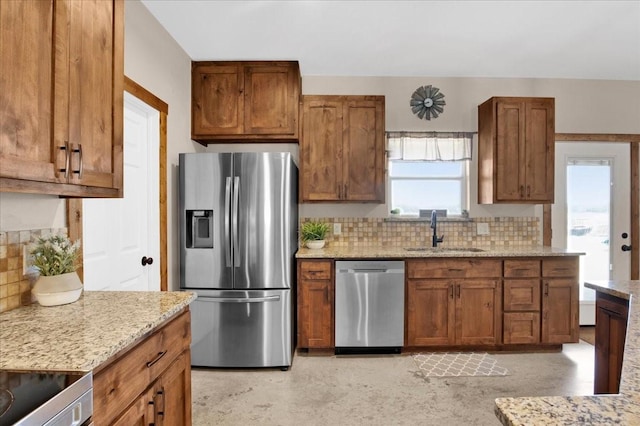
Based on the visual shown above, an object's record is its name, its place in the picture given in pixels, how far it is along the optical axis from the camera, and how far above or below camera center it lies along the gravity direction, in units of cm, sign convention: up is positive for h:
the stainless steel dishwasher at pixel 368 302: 316 -80
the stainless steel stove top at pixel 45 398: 79 -45
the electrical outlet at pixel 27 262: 153 -23
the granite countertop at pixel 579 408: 66 -38
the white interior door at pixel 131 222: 206 -8
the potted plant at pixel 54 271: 149 -26
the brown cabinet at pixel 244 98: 339 +107
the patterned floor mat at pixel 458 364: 285 -127
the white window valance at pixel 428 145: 382 +72
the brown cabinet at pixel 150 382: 109 -61
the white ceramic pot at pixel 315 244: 350 -32
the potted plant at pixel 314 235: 350 -23
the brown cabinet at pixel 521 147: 347 +64
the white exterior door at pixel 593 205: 385 +9
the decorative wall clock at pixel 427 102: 380 +118
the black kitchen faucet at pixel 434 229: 364 -17
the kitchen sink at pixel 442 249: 357 -37
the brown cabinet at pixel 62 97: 112 +41
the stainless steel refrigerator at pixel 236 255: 287 -35
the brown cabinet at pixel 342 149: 349 +61
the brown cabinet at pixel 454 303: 321 -81
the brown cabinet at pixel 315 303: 316 -81
